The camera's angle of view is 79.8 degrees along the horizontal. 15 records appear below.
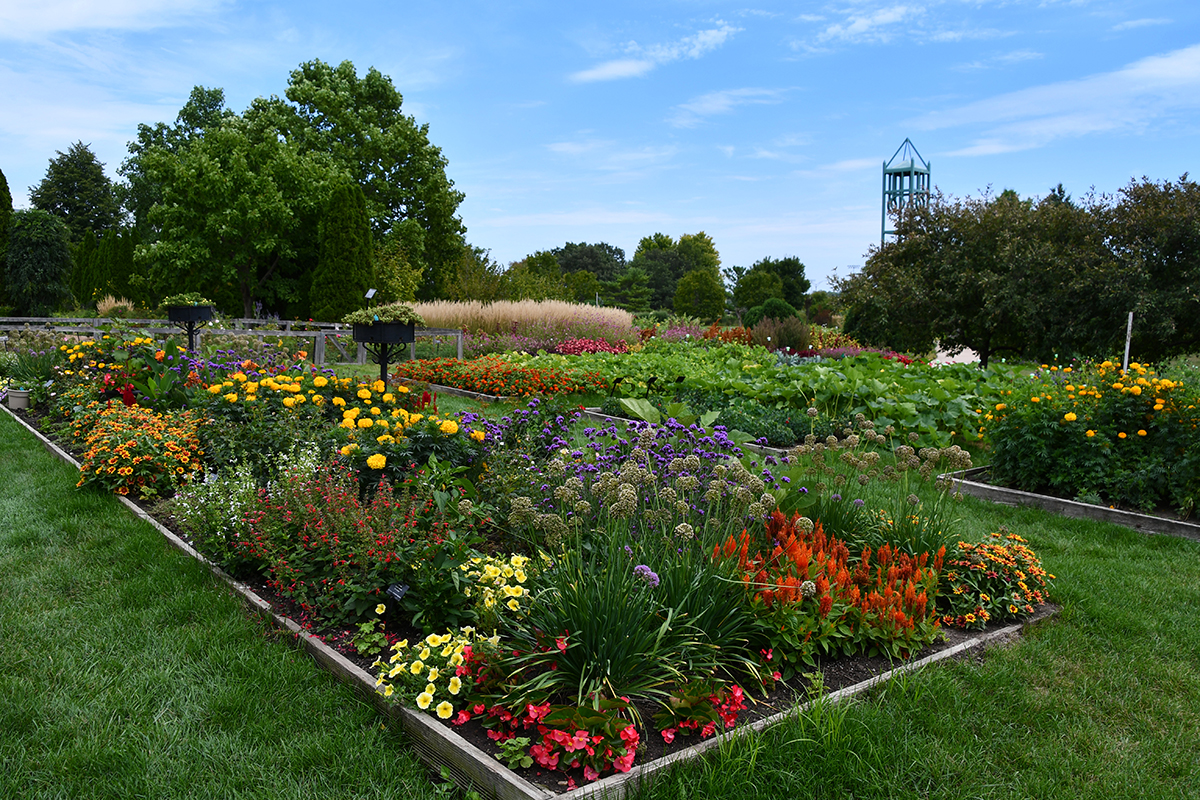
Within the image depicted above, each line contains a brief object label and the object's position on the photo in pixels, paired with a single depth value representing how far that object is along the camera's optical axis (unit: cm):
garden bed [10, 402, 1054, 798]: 205
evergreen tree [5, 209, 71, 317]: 2784
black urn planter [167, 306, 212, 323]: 955
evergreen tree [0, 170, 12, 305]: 2845
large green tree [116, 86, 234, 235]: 3297
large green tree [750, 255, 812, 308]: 5194
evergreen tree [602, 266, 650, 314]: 5158
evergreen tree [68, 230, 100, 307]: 3052
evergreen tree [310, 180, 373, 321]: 2081
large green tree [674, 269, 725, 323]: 5094
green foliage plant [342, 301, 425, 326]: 762
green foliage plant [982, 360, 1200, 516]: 516
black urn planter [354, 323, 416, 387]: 748
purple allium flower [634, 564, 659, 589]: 254
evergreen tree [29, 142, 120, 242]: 3728
